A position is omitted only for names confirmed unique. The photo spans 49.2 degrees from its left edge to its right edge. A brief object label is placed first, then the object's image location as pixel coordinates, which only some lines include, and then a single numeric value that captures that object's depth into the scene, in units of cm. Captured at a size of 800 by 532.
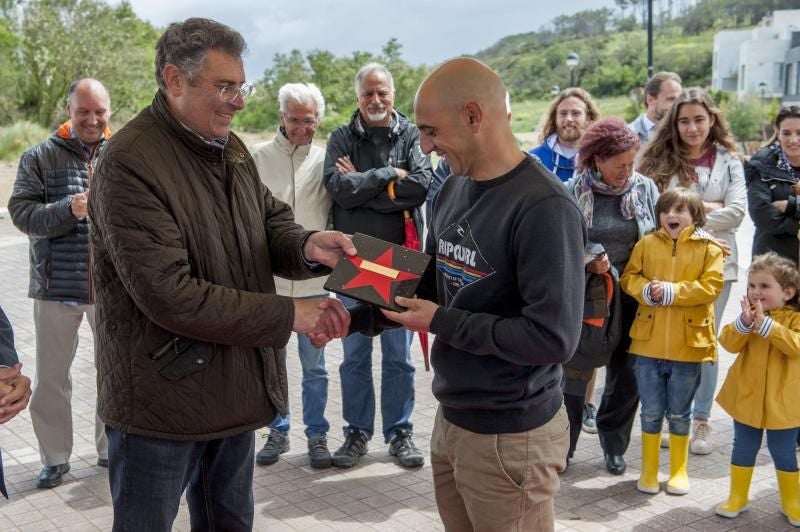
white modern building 7488
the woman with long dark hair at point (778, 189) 564
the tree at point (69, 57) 3716
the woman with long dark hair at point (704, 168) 552
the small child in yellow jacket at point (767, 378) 443
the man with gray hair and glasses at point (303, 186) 541
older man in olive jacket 268
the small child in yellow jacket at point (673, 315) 476
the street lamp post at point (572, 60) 3053
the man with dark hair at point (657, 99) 670
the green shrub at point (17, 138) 2775
